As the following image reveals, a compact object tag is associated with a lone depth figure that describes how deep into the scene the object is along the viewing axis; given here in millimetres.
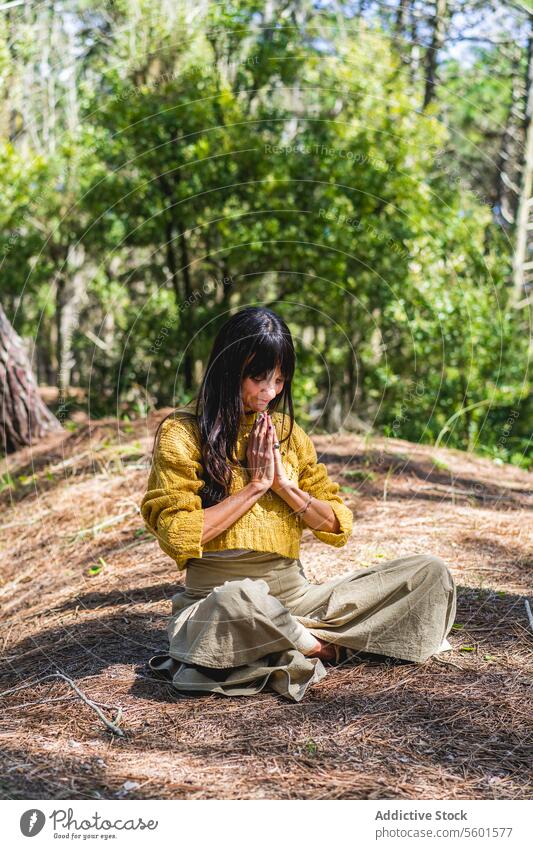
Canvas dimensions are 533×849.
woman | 2834
